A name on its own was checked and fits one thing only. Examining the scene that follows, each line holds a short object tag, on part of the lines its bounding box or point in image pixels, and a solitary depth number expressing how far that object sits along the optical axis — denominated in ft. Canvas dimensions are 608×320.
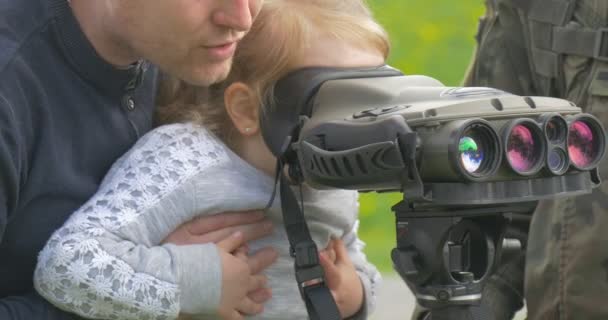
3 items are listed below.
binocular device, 14.17
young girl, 17.21
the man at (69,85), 17.07
